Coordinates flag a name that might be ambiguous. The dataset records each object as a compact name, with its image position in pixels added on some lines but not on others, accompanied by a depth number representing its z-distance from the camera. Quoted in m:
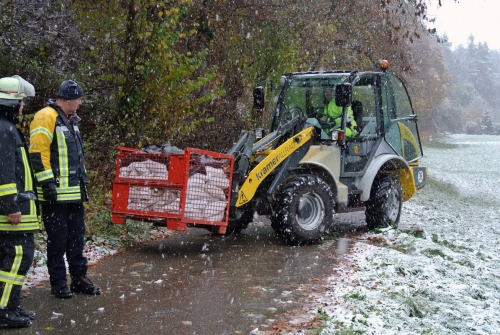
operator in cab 9.20
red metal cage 7.20
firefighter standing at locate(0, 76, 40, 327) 4.79
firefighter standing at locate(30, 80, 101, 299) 5.35
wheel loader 7.37
